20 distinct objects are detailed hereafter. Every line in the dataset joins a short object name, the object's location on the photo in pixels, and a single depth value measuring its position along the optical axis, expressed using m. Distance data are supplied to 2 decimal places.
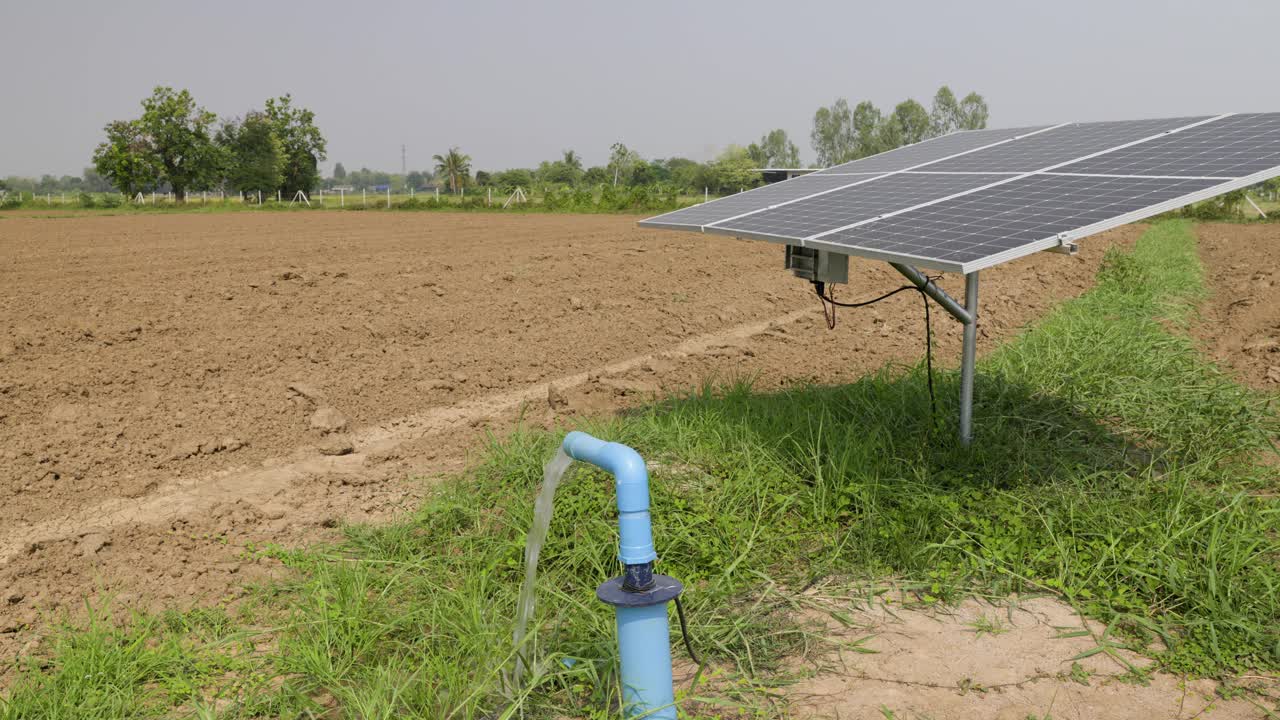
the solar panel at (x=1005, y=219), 4.08
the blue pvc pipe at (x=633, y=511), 2.81
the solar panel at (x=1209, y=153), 4.61
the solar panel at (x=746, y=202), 6.36
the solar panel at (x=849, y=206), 5.38
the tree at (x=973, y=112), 115.88
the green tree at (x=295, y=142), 72.69
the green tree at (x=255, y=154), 69.38
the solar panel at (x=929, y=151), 7.34
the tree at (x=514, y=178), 79.56
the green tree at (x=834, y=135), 127.31
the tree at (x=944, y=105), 115.88
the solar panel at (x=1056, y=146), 6.07
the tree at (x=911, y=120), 114.06
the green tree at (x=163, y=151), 61.28
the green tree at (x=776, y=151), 120.50
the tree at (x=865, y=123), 124.31
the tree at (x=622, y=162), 75.62
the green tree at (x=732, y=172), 77.69
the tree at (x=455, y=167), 88.81
